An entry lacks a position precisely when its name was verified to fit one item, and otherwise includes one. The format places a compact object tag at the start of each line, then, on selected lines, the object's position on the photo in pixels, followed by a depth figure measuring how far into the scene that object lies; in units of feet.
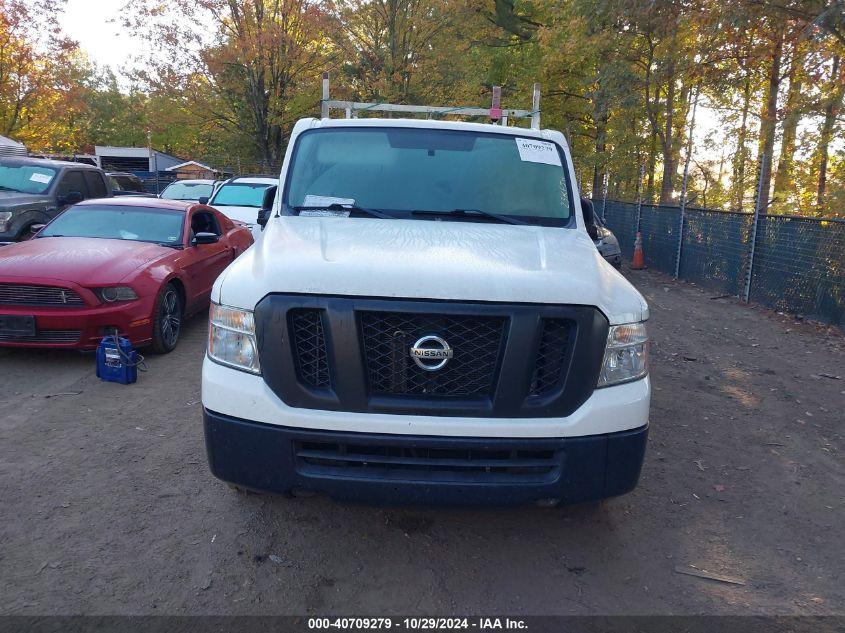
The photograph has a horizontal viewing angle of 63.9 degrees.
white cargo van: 9.23
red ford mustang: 19.25
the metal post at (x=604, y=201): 66.17
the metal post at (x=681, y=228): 46.47
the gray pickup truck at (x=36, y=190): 32.58
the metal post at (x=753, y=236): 35.70
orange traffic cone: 52.90
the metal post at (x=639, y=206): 55.21
